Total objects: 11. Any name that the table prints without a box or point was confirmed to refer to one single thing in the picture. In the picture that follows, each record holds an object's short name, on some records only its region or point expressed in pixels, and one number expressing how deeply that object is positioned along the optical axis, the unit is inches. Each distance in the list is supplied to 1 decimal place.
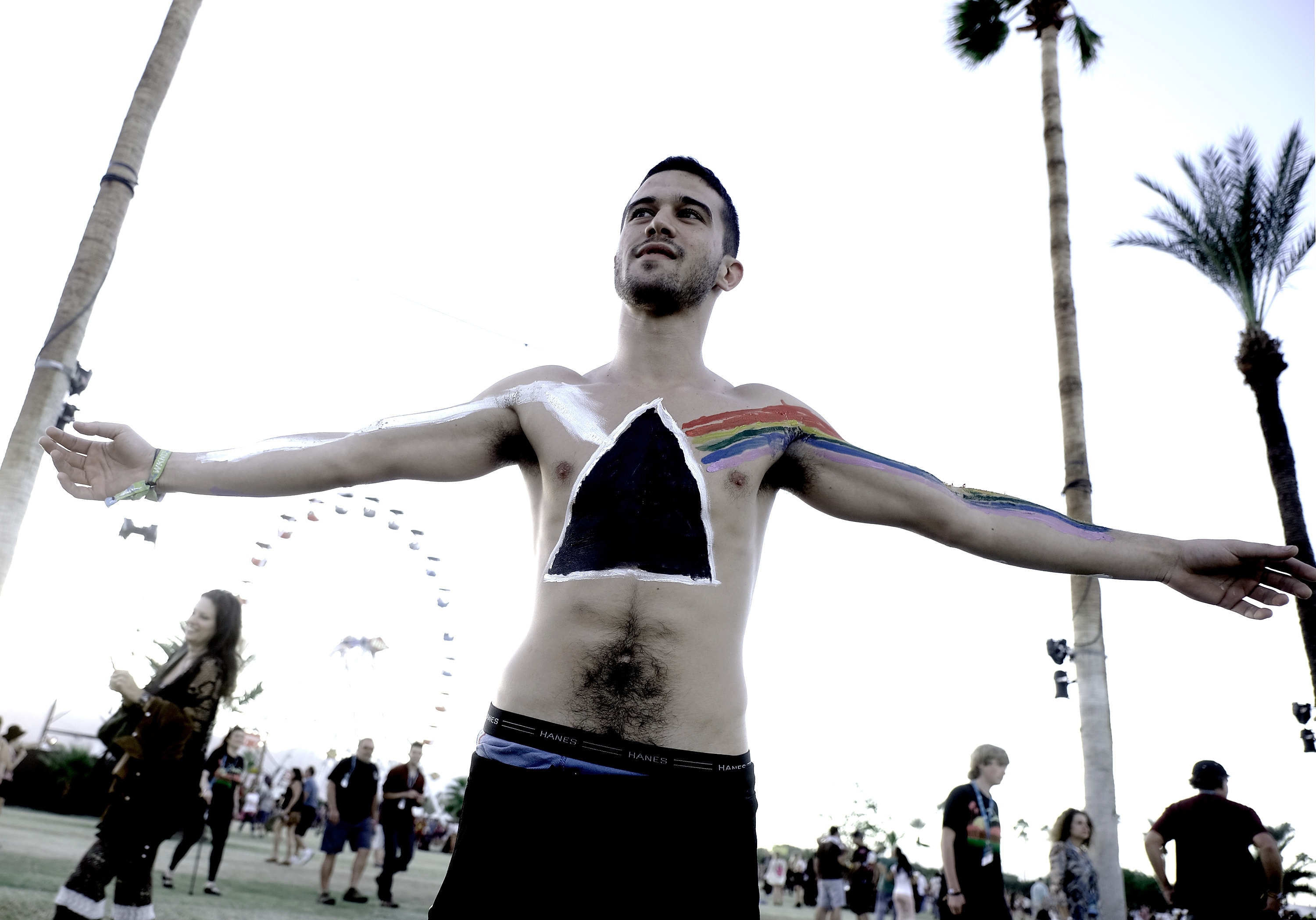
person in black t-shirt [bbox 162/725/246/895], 398.3
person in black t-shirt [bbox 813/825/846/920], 577.0
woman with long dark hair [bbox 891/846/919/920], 666.2
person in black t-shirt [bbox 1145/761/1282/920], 281.4
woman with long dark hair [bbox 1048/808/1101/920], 328.8
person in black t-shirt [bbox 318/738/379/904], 425.7
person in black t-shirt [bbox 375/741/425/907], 421.4
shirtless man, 73.9
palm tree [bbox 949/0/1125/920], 439.5
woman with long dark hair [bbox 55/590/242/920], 168.4
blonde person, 287.3
